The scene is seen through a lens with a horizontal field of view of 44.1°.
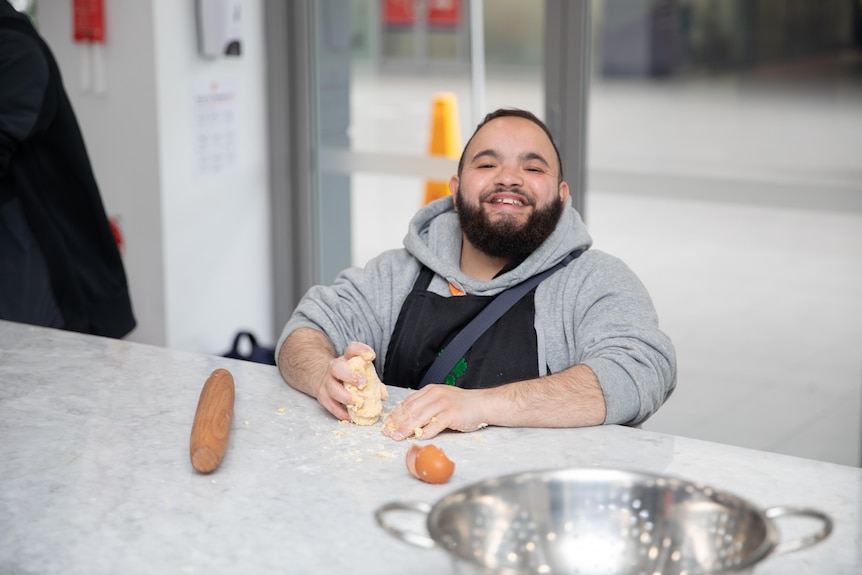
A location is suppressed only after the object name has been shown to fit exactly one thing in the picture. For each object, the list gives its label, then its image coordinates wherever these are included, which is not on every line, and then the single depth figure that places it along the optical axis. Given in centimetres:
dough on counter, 200
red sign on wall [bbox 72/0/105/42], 417
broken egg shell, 169
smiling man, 210
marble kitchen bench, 147
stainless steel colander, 123
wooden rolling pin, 173
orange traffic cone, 457
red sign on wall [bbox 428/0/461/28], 445
